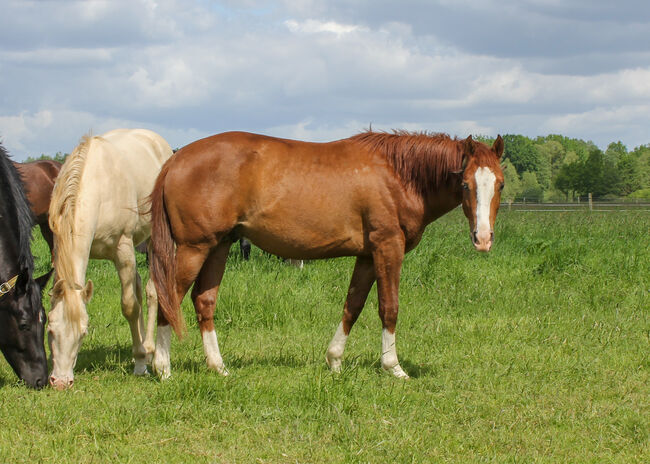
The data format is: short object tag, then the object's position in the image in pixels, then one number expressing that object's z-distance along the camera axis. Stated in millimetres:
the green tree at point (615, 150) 105888
